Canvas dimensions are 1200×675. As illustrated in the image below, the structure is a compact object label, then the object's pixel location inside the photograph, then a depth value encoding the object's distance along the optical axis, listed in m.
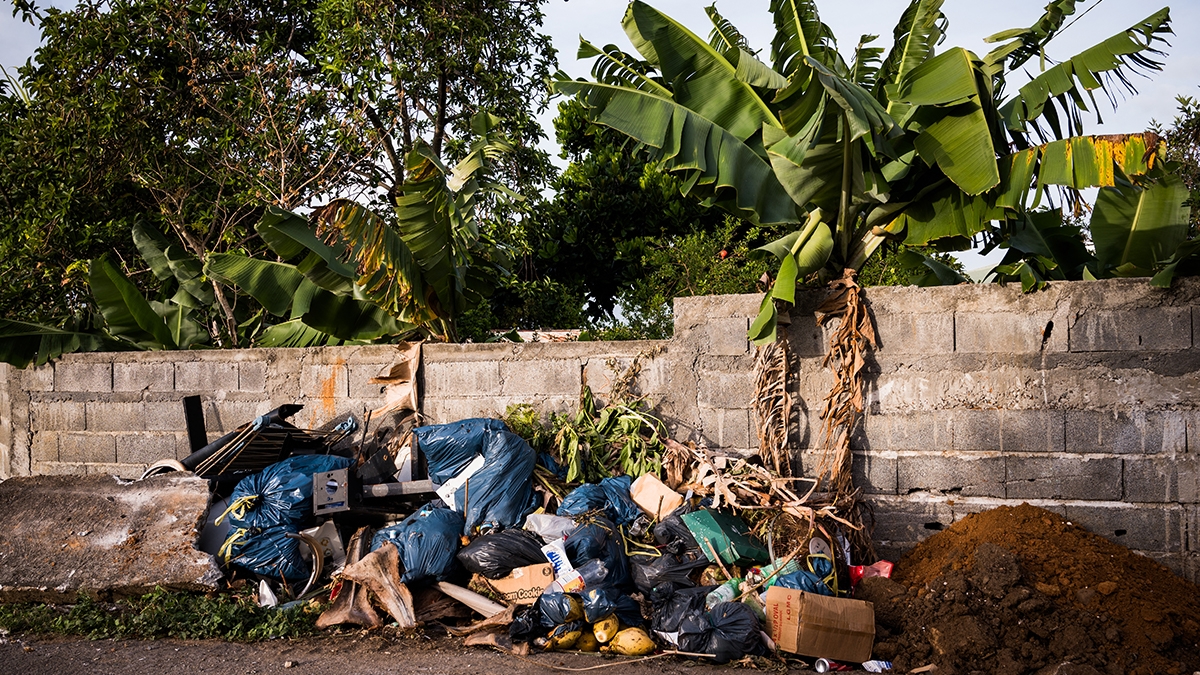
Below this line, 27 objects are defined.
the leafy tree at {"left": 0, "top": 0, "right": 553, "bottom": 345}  8.27
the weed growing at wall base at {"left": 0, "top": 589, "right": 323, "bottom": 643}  4.73
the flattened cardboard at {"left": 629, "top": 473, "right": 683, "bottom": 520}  5.12
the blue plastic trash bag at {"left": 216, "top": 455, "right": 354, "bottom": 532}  5.44
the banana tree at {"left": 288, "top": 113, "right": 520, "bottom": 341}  5.70
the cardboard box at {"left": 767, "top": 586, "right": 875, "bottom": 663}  4.16
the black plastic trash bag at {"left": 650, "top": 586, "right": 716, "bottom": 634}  4.37
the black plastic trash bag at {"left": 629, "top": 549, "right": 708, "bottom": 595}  4.66
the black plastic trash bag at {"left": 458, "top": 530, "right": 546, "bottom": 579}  4.86
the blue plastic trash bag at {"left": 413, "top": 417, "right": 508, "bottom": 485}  5.56
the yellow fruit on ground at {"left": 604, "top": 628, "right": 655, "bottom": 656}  4.35
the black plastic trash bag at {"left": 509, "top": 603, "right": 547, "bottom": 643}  4.49
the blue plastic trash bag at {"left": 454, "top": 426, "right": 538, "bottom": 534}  5.33
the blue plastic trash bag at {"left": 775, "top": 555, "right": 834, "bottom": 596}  4.46
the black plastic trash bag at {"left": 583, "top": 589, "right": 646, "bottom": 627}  4.48
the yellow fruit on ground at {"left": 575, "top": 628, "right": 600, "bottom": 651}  4.46
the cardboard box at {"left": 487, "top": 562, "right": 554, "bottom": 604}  4.71
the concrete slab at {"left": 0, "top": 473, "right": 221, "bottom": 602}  5.21
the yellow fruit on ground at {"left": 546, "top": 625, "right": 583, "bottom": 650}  4.44
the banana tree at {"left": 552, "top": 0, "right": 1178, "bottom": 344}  4.70
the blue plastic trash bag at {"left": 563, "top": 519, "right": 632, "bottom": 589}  4.72
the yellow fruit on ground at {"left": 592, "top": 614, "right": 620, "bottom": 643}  4.44
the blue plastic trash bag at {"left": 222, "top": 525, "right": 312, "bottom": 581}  5.31
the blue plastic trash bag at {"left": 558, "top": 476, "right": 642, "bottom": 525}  5.20
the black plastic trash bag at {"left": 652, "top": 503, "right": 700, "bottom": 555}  4.84
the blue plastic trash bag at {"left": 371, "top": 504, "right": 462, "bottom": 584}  4.86
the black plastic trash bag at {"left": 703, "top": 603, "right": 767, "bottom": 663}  4.21
